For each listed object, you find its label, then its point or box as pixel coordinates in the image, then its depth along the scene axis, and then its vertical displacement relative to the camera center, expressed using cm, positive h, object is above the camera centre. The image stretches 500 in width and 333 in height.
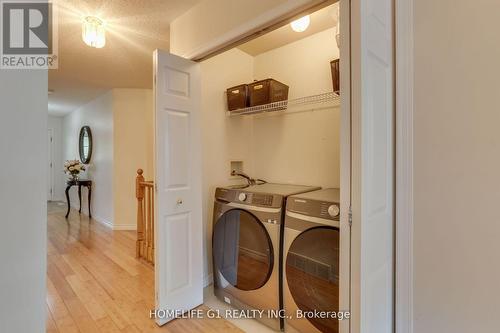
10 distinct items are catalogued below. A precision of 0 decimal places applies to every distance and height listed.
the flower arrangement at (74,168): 517 -6
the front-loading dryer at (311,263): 148 -61
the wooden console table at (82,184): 512 -39
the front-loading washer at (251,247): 176 -64
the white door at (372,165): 95 +0
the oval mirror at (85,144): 516 +43
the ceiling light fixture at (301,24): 183 +104
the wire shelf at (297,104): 211 +54
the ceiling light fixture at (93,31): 197 +106
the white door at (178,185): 183 -16
